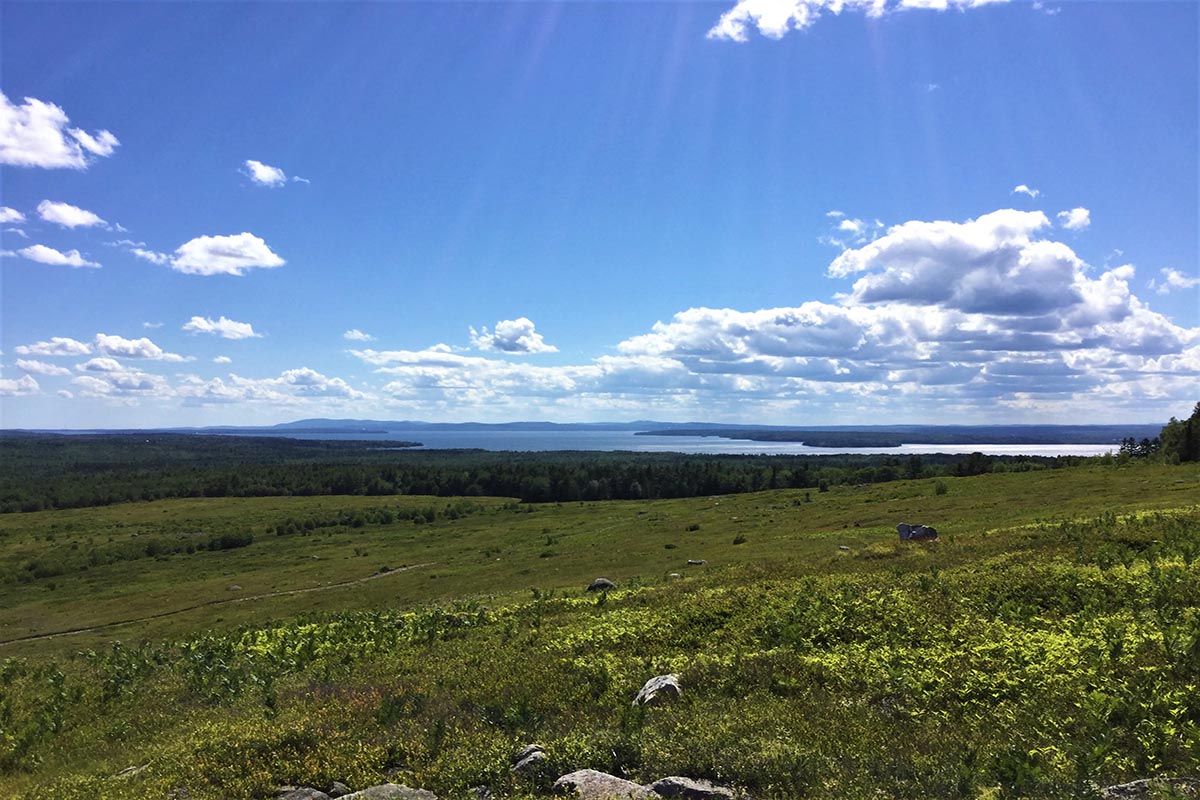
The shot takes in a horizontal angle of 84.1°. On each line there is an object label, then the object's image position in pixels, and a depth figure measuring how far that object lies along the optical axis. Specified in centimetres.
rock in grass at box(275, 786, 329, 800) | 1071
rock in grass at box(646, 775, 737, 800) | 907
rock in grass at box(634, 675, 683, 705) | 1309
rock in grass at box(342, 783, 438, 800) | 984
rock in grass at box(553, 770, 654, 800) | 914
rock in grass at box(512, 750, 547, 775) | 1046
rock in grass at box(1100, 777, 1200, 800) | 791
